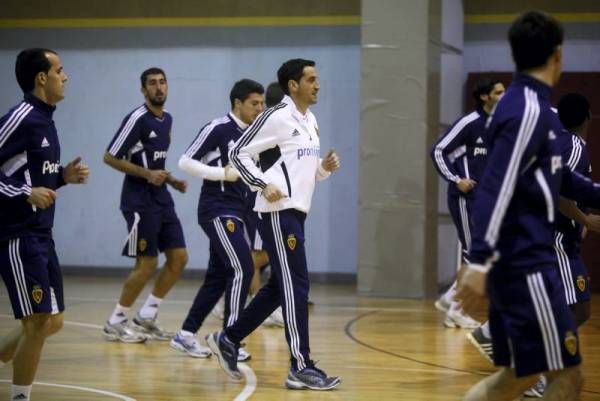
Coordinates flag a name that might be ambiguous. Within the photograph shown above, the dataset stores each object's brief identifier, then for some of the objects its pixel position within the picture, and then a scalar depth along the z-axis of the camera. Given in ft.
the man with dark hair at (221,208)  50.47
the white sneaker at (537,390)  42.86
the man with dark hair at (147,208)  56.75
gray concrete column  79.20
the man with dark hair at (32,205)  35.60
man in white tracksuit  43.16
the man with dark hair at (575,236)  38.17
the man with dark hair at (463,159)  61.26
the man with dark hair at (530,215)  25.75
